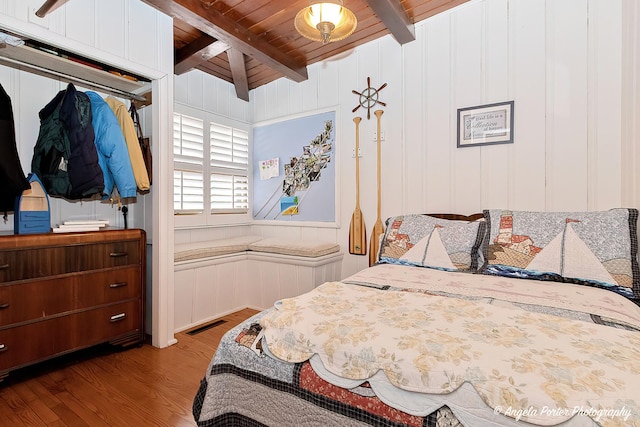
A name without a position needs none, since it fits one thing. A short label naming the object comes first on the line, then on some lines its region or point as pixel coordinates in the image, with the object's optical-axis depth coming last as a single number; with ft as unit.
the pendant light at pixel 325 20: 6.26
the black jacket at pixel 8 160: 6.06
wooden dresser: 6.02
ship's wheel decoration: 9.84
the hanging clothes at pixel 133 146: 7.69
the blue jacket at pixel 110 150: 7.31
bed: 2.39
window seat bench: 9.30
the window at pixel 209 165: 10.64
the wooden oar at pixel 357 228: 10.11
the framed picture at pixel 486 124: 7.95
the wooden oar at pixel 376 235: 9.66
